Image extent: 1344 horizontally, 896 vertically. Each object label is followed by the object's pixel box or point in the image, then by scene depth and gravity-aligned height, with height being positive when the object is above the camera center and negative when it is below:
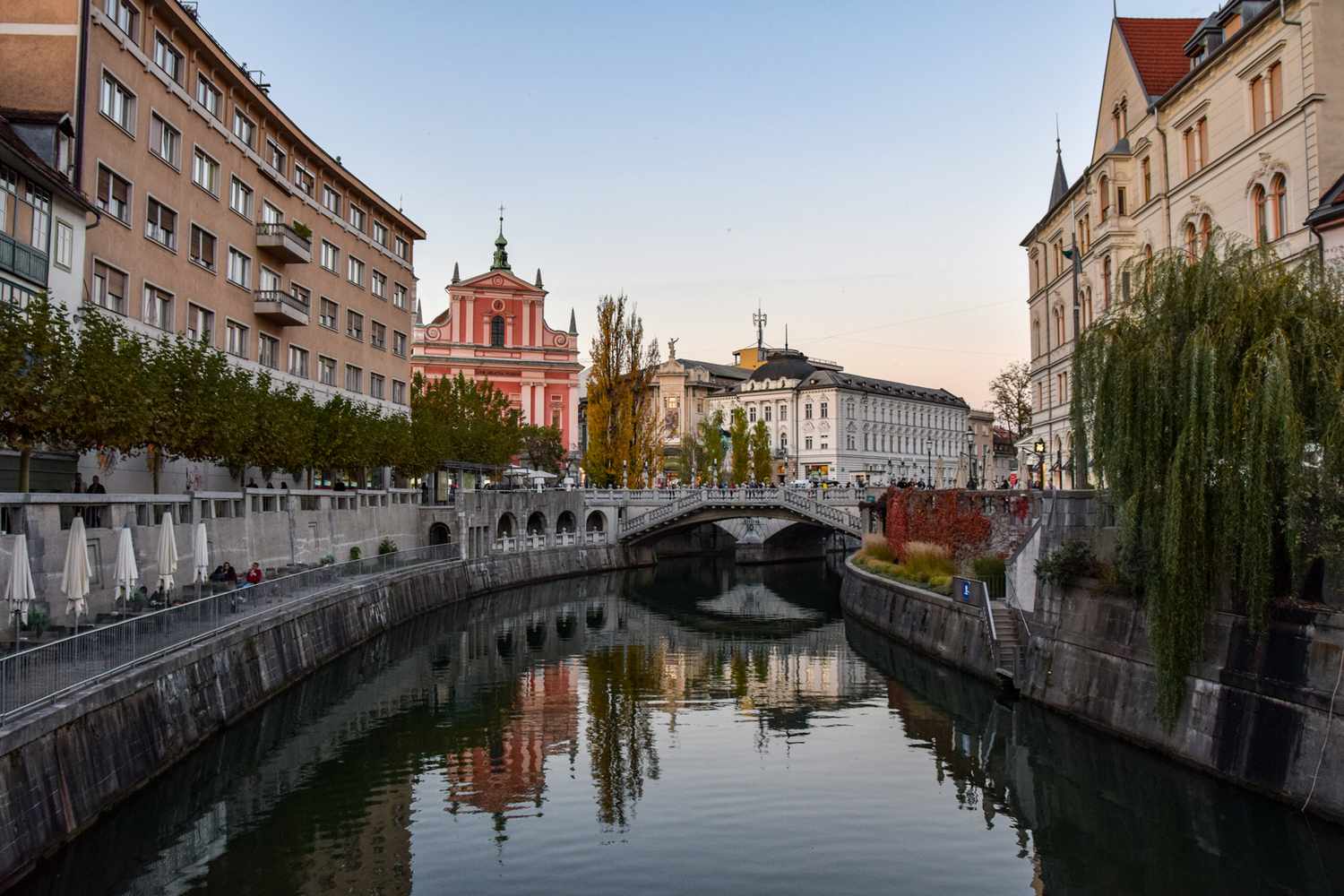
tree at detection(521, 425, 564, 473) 99.38 +5.27
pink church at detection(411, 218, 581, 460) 100.88 +15.29
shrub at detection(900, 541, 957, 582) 38.92 -2.12
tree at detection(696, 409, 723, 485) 105.00 +5.66
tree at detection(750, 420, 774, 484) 106.31 +4.66
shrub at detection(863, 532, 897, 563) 49.03 -2.11
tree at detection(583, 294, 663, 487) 78.31 +7.57
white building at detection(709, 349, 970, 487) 117.06 +9.75
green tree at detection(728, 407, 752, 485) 105.31 +5.25
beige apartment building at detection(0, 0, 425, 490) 32.47 +12.34
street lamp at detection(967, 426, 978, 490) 52.42 +2.45
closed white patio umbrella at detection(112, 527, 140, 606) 23.08 -1.35
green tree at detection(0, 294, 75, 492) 21.61 +2.63
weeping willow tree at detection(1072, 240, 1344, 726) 18.52 +1.36
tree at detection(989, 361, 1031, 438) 76.00 +8.04
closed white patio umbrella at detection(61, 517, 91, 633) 20.92 -1.33
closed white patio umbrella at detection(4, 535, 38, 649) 19.31 -1.42
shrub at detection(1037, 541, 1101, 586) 26.20 -1.48
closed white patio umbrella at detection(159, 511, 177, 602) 25.23 -1.22
